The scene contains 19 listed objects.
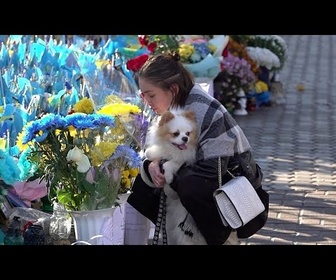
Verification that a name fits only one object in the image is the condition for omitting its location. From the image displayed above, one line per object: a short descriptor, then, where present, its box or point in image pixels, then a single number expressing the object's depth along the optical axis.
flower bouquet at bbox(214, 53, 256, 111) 13.32
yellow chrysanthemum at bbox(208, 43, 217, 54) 12.86
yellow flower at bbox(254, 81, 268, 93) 14.01
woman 5.87
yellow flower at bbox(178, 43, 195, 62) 12.13
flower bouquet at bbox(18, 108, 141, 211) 6.06
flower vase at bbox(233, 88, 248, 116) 13.58
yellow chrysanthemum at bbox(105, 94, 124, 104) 7.23
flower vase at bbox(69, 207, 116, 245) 6.20
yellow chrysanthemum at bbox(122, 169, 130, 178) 6.76
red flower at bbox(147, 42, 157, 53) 11.50
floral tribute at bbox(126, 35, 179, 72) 11.40
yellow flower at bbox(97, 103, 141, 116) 6.65
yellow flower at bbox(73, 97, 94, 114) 7.17
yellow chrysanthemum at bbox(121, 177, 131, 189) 6.78
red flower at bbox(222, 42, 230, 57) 13.32
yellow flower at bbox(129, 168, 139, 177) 6.83
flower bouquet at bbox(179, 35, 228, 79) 12.19
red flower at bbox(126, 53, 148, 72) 9.89
